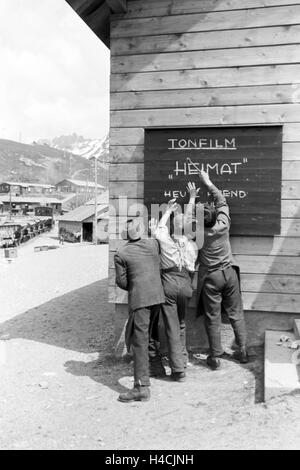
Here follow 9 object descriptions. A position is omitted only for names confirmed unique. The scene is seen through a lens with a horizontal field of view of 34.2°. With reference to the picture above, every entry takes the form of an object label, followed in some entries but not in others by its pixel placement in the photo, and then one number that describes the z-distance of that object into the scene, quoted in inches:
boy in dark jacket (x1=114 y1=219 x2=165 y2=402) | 200.8
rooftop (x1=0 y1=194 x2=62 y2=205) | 3243.1
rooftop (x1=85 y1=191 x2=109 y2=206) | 2050.0
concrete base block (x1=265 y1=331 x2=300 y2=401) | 175.9
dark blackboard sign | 230.2
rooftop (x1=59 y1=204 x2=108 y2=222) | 1888.5
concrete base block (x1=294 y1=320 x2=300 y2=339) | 214.6
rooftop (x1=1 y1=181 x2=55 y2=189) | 3742.6
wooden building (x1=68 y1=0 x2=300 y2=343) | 227.5
